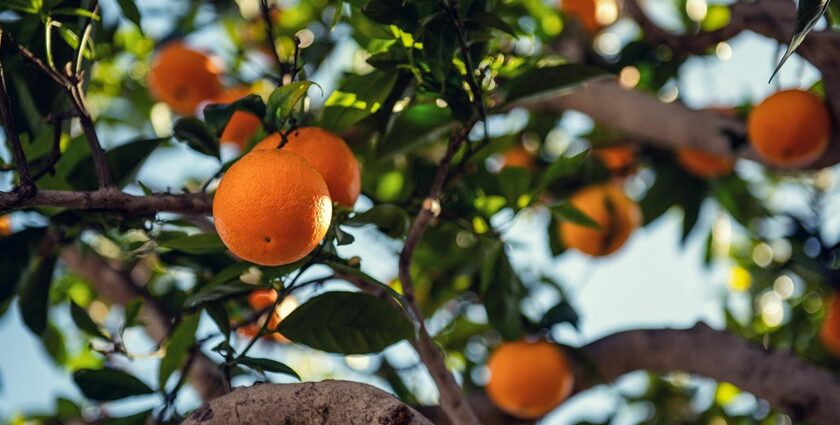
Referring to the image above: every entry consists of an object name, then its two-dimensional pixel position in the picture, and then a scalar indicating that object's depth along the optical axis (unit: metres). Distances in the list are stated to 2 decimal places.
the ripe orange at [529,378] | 1.71
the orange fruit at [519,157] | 2.03
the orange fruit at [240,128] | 1.64
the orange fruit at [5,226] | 1.67
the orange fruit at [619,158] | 2.07
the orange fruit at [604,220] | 1.90
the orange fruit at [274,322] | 1.61
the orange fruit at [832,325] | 1.79
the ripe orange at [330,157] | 1.42
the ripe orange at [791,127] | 1.69
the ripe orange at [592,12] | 2.05
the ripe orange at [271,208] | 1.32
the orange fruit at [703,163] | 1.93
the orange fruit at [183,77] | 1.93
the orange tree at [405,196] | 1.40
